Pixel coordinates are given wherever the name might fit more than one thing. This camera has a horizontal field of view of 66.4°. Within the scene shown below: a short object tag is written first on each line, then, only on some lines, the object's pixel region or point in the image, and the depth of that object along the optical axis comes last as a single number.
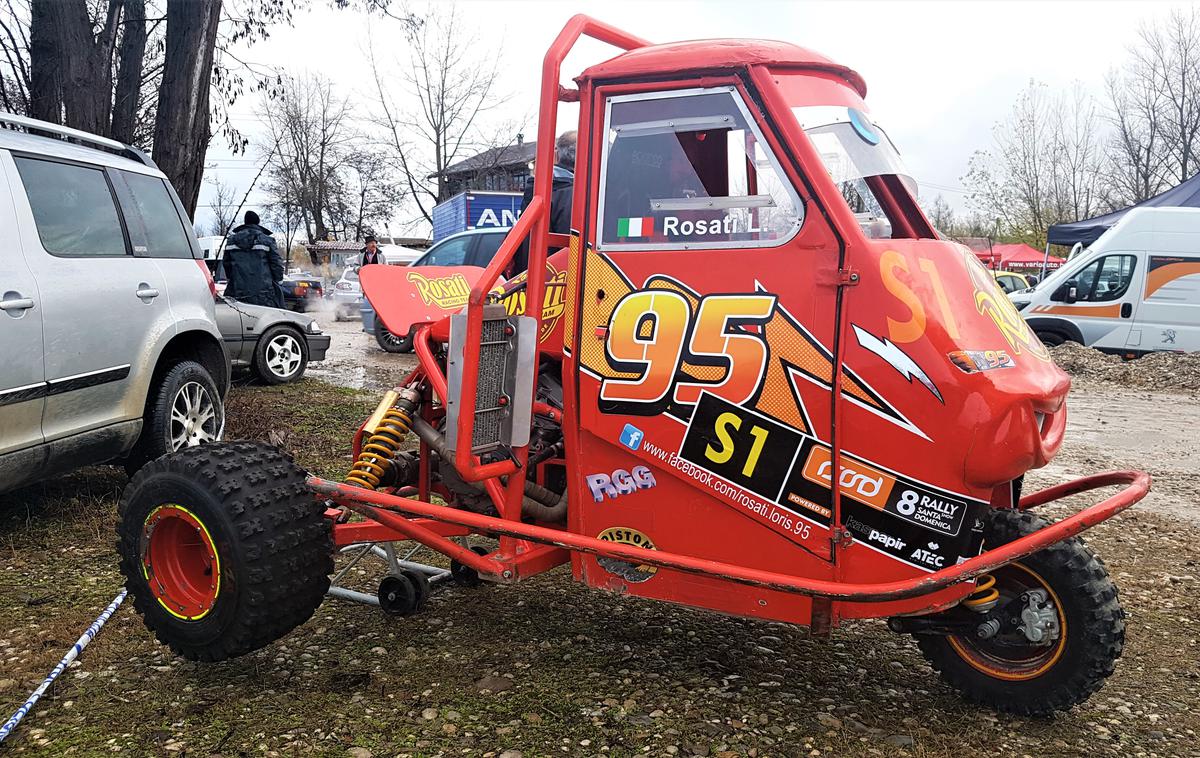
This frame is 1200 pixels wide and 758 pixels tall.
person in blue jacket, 12.35
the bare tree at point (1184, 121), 31.44
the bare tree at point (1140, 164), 32.81
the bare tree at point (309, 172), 51.16
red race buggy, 3.04
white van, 14.59
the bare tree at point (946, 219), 49.43
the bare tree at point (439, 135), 38.62
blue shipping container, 24.23
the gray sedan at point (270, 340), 10.79
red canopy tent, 40.19
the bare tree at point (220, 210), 47.28
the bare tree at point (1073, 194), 35.97
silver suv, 4.73
